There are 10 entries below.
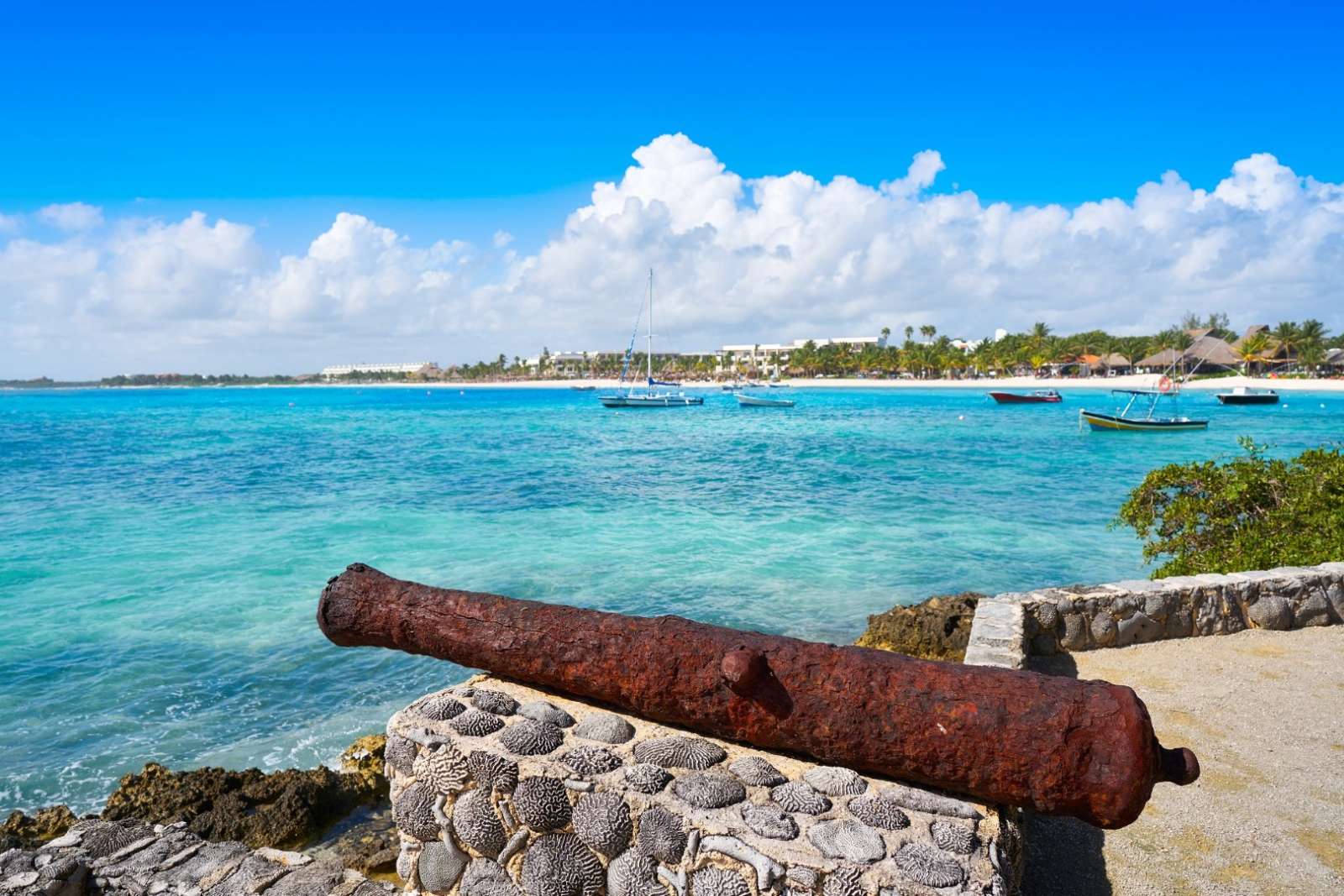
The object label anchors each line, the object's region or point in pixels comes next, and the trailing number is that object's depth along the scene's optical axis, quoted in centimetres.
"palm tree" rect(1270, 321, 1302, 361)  9506
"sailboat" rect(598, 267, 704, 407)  7838
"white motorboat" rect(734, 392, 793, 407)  7862
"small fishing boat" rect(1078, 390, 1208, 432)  4272
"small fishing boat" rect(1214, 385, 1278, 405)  6762
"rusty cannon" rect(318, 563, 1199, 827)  264
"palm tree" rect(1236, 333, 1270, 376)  9506
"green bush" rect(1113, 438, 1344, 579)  861
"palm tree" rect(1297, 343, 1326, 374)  9319
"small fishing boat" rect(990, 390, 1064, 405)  7500
